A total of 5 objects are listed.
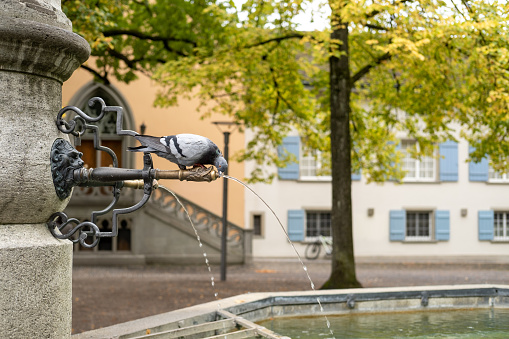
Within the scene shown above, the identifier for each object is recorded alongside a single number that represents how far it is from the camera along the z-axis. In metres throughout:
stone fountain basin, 3.94
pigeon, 2.81
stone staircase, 20.62
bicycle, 24.50
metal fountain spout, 2.85
